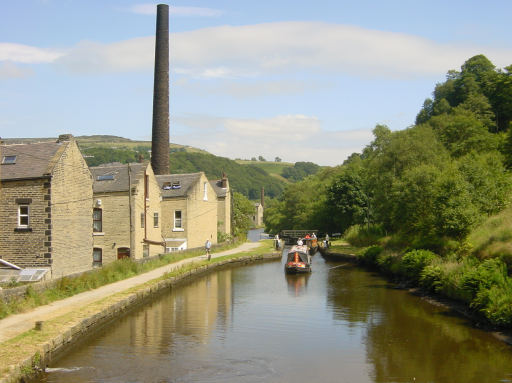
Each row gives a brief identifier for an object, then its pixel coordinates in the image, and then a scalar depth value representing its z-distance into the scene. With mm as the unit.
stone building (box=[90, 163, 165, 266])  39312
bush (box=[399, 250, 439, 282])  31500
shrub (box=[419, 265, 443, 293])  28766
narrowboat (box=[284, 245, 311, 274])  42500
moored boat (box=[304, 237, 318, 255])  67062
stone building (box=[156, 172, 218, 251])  49062
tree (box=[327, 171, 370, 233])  69812
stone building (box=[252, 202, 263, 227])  165800
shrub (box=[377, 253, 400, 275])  37812
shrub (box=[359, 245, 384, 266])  45619
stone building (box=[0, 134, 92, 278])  27703
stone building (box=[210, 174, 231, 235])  65250
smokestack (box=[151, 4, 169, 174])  57359
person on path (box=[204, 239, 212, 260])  43950
